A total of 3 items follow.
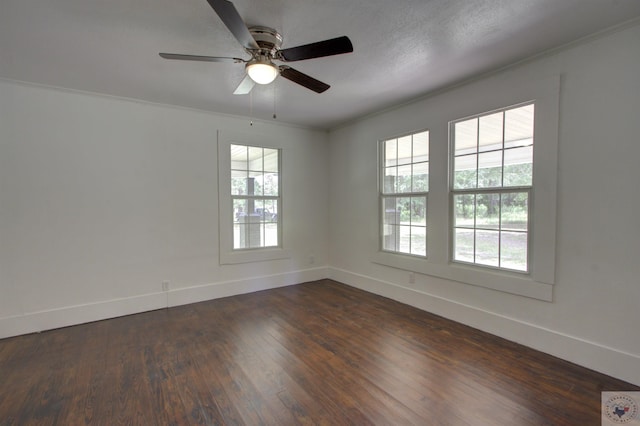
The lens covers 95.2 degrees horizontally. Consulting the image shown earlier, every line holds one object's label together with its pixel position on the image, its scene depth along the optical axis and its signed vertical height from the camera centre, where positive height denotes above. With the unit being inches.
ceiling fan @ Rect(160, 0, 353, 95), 69.4 +41.0
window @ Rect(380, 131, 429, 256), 147.8 +7.9
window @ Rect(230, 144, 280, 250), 173.9 +6.4
